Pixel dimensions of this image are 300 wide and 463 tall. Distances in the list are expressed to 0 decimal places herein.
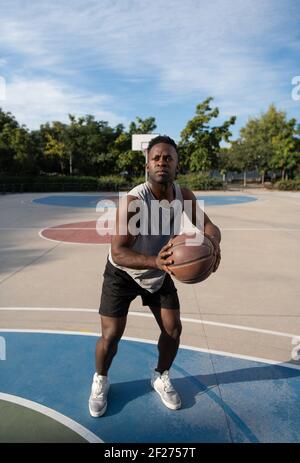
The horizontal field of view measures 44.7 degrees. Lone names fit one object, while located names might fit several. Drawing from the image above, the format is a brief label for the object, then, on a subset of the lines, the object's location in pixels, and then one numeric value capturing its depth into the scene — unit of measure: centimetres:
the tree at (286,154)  3975
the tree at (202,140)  3612
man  245
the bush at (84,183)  3167
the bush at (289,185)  3525
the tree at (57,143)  3875
